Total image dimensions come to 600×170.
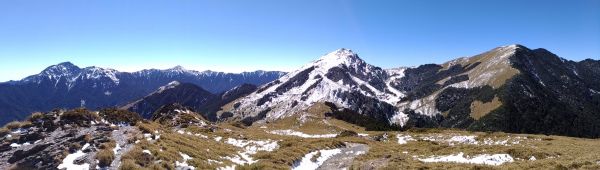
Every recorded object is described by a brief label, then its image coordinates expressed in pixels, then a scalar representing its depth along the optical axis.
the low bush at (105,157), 23.72
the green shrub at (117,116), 40.03
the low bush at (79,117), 34.25
